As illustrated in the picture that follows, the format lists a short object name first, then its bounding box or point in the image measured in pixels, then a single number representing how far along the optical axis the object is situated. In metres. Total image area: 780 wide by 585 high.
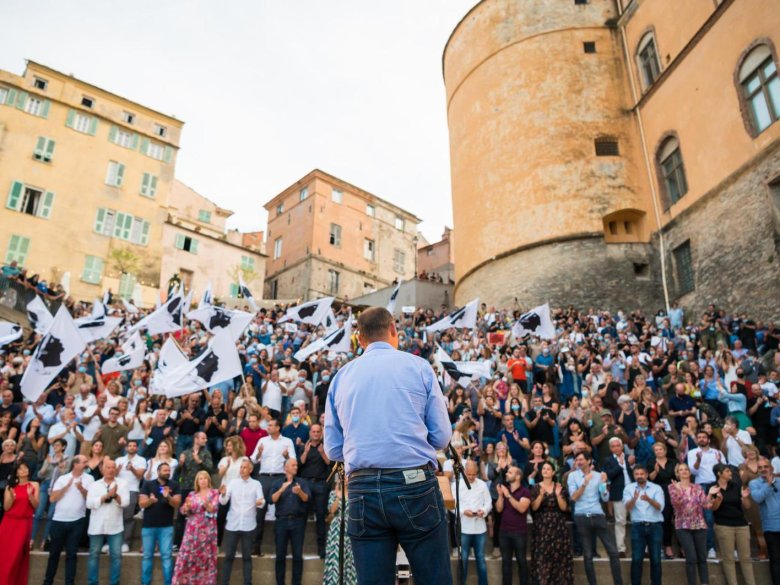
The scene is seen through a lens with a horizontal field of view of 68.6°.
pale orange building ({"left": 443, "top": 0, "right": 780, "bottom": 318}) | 19.33
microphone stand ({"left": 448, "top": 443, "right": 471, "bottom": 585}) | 3.31
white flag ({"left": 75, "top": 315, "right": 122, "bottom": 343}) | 14.88
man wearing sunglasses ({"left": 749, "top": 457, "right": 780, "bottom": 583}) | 8.59
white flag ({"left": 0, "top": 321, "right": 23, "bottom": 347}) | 13.86
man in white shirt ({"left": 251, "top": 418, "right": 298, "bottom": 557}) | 9.61
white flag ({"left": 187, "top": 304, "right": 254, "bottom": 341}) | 13.37
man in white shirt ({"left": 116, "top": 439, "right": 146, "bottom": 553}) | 9.41
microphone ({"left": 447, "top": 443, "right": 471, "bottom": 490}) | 3.30
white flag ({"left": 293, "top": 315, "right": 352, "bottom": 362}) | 13.77
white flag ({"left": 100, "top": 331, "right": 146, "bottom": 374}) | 14.06
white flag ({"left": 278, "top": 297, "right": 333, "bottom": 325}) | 16.56
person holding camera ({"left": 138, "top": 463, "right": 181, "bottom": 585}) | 8.58
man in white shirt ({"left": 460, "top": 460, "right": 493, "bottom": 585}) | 8.63
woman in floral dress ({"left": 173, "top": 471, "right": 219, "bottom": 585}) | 8.20
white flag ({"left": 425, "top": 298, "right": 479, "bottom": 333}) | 15.67
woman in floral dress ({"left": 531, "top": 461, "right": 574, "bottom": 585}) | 8.22
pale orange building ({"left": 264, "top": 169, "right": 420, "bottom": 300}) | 42.50
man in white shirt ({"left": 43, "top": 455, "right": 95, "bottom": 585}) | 8.47
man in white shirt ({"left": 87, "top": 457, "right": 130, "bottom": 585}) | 8.58
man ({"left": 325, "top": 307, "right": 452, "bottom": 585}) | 2.73
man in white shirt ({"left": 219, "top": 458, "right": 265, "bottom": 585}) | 8.76
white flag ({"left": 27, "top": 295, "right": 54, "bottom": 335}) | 15.73
